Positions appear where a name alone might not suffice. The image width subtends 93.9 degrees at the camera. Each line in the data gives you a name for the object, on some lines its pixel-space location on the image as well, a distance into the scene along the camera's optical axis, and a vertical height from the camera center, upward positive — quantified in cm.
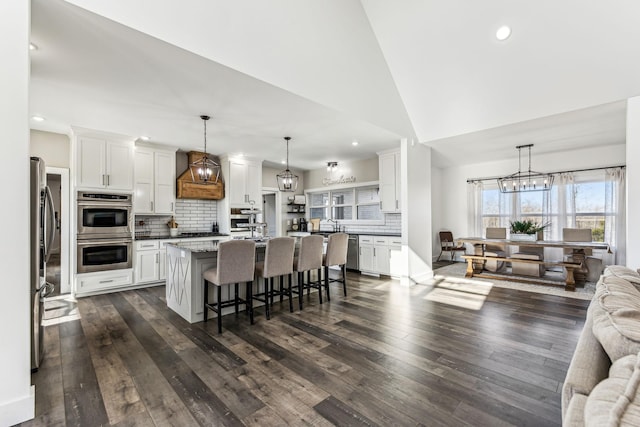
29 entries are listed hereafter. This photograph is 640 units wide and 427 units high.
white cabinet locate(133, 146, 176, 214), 541 +62
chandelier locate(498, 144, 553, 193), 574 +70
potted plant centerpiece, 551 -34
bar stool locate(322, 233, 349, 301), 447 -60
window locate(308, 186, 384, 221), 706 +24
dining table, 485 -84
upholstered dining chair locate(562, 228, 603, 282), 543 -76
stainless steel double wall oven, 466 -29
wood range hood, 594 +54
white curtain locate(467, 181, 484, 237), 768 +15
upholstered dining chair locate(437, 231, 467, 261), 769 -85
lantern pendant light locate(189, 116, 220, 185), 413 +64
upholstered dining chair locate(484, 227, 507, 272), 632 -82
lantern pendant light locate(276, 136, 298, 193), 500 +56
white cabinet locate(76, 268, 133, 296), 462 -108
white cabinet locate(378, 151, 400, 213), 604 +67
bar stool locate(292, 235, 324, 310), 402 -60
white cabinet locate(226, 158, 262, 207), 654 +72
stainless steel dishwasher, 643 -86
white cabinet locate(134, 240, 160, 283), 514 -83
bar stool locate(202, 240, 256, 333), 322 -62
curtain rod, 581 +90
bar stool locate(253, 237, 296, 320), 362 -60
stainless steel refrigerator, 222 -22
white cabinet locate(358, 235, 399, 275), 584 -82
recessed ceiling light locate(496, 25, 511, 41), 358 +220
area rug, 465 -124
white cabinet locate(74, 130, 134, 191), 472 +88
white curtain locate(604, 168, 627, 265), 570 -3
